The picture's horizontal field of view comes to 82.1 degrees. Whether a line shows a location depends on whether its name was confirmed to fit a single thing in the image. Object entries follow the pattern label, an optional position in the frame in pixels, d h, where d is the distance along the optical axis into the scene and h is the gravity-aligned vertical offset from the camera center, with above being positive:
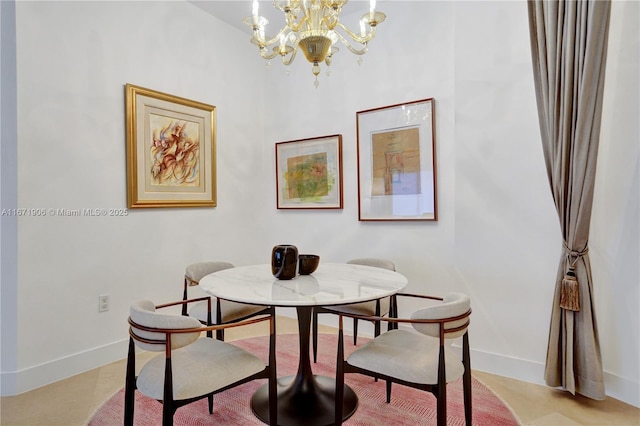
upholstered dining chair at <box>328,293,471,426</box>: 1.56 -0.68
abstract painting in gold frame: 3.03 +0.55
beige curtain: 2.06 +0.36
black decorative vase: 2.04 -0.29
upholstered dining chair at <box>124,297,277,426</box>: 1.46 -0.68
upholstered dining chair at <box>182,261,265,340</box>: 2.46 -0.68
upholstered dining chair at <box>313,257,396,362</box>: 2.41 -0.66
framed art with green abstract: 3.68 +0.39
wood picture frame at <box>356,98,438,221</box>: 3.09 +0.42
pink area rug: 2.02 -1.16
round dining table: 1.69 -0.39
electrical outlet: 2.81 -0.70
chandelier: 1.93 +1.02
